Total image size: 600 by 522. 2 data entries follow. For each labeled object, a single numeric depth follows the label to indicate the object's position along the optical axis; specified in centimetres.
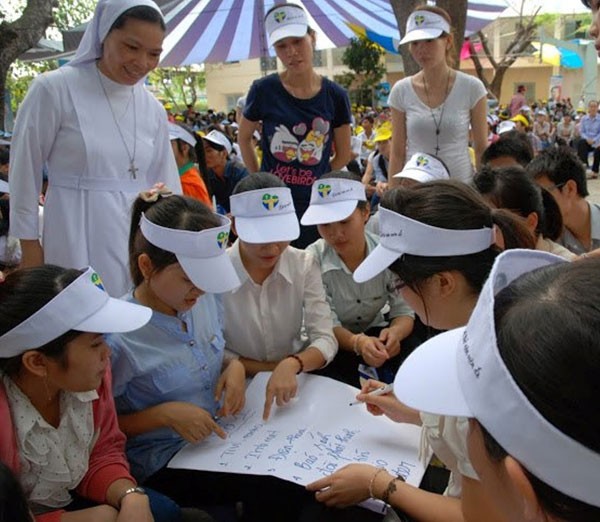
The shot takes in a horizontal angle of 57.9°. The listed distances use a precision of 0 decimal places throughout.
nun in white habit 177
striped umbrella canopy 745
